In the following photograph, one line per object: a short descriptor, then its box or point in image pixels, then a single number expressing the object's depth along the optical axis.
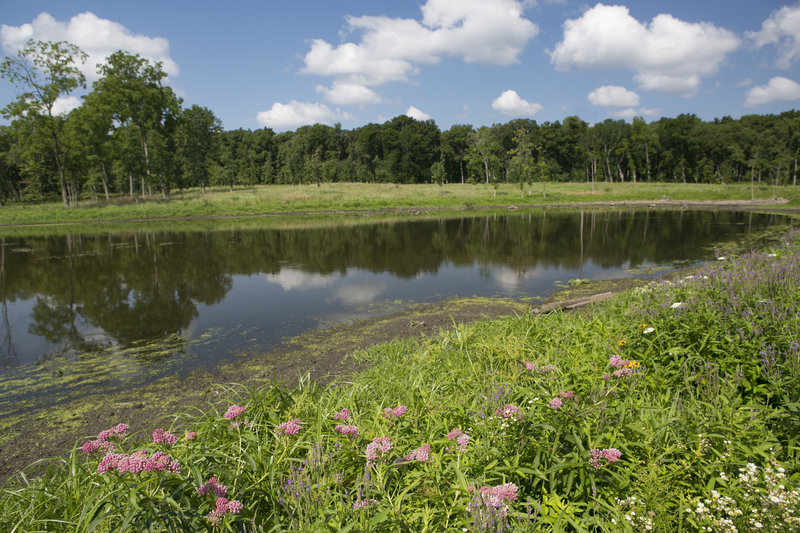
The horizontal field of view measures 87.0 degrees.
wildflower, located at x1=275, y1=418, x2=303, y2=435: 2.86
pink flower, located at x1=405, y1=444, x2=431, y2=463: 2.49
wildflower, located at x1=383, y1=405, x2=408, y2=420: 3.01
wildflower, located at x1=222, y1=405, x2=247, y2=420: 2.93
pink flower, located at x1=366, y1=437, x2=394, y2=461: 2.44
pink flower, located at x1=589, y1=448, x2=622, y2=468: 2.31
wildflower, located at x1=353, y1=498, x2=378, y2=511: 2.16
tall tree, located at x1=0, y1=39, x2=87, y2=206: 41.09
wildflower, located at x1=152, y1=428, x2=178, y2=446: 2.50
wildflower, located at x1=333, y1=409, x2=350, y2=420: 3.08
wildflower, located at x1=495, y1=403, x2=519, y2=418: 2.71
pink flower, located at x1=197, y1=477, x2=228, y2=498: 2.19
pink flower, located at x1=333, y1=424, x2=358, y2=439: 2.75
